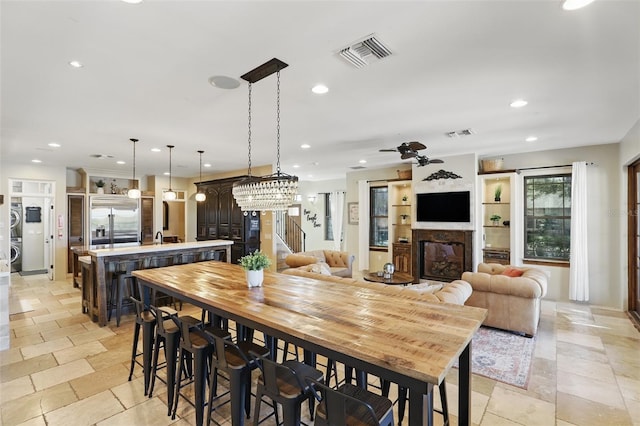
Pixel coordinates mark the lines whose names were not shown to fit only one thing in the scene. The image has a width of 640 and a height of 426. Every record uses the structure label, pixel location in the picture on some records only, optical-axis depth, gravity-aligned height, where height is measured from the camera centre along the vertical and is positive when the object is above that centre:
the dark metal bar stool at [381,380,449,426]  2.31 -1.36
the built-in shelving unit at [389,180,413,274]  7.55 -0.24
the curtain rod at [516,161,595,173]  5.54 +0.88
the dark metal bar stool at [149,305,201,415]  2.47 -1.05
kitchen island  4.50 -0.74
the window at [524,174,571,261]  5.89 -0.07
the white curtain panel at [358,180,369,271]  8.27 -0.31
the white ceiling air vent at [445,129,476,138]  4.61 +1.21
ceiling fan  4.64 +0.96
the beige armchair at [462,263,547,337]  3.95 -1.11
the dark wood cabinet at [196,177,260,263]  7.61 -0.19
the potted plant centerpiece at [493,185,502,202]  6.49 +0.40
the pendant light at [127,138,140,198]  5.11 +0.40
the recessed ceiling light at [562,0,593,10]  1.77 +1.20
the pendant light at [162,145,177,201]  6.35 +0.37
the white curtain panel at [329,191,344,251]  10.73 -0.13
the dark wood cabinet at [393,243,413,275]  7.48 -1.06
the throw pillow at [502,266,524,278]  4.68 -0.89
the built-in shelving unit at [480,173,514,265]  6.38 -0.08
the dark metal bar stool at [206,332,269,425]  2.02 -1.03
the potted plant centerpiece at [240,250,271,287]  2.80 -0.49
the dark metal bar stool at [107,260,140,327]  4.60 -1.08
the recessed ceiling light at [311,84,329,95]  2.98 +1.21
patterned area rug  3.12 -1.60
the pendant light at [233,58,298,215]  2.81 +0.23
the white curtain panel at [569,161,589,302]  5.47 -0.40
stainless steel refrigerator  8.30 -0.17
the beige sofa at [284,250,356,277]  5.99 -0.96
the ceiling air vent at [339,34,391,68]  2.22 +1.21
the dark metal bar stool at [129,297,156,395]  2.77 -1.10
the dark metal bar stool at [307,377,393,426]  1.44 -0.98
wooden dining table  1.41 -0.66
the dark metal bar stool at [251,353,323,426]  1.71 -0.99
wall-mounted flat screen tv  6.49 +0.14
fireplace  6.48 -0.88
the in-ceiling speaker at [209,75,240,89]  2.81 +1.21
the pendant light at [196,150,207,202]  6.99 +0.36
